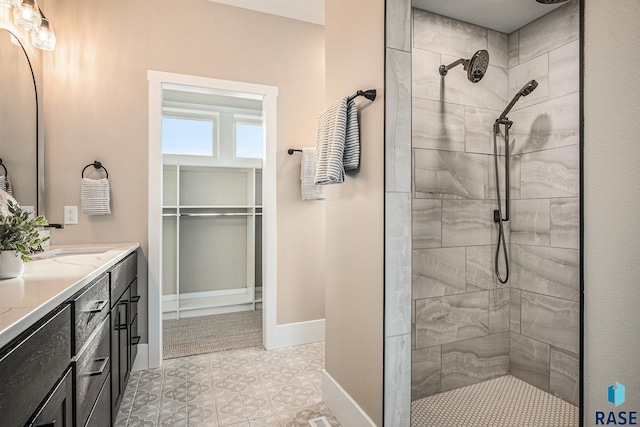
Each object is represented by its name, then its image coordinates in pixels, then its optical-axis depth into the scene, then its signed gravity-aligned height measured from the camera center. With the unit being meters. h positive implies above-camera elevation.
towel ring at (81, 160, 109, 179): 2.41 +0.32
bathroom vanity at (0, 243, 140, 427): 0.73 -0.38
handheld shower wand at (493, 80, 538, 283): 2.25 +0.09
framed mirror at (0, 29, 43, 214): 1.76 +0.49
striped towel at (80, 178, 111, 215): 2.34 +0.09
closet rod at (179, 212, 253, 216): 3.74 -0.03
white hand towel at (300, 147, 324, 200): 2.90 +0.31
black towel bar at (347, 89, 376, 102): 1.59 +0.55
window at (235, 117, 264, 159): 4.30 +0.93
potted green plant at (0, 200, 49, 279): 1.15 -0.11
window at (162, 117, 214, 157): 4.05 +0.90
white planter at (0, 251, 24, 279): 1.15 -0.18
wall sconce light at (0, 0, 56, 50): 1.86 +1.07
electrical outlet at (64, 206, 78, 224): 2.37 -0.03
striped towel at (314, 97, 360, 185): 1.70 +0.34
